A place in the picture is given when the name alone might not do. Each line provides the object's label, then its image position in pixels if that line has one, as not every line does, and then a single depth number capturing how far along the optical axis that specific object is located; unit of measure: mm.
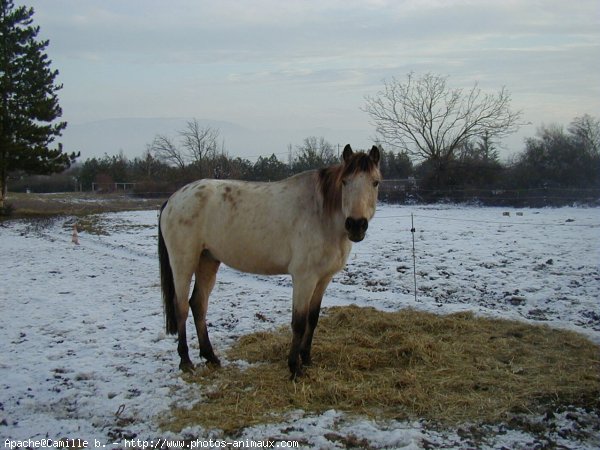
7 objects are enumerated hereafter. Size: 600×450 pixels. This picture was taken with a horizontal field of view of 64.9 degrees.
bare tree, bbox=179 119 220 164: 44406
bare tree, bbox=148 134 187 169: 45988
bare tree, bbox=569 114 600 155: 37006
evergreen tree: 22969
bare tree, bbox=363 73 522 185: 28625
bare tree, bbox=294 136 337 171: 34969
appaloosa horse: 4301
